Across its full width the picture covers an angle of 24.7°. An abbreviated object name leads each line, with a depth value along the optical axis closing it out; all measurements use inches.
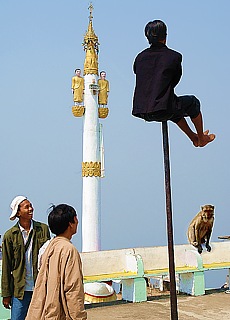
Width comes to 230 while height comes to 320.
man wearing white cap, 179.0
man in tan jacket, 130.0
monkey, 317.7
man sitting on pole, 138.3
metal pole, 138.3
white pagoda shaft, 684.7
